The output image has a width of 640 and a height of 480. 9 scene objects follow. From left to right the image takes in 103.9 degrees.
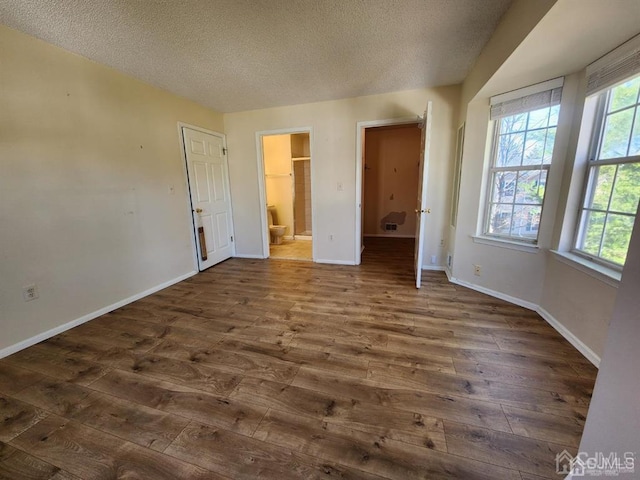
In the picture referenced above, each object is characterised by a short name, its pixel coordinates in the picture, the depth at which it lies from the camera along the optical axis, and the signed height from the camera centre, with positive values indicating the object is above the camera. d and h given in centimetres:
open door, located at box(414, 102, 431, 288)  266 -4
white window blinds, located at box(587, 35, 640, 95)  153 +78
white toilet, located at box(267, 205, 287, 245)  533 -82
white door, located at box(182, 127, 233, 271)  354 -6
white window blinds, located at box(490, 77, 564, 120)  212 +79
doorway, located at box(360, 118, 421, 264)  571 +10
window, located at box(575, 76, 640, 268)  163 +6
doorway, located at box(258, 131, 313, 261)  549 -1
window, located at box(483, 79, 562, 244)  224 +27
